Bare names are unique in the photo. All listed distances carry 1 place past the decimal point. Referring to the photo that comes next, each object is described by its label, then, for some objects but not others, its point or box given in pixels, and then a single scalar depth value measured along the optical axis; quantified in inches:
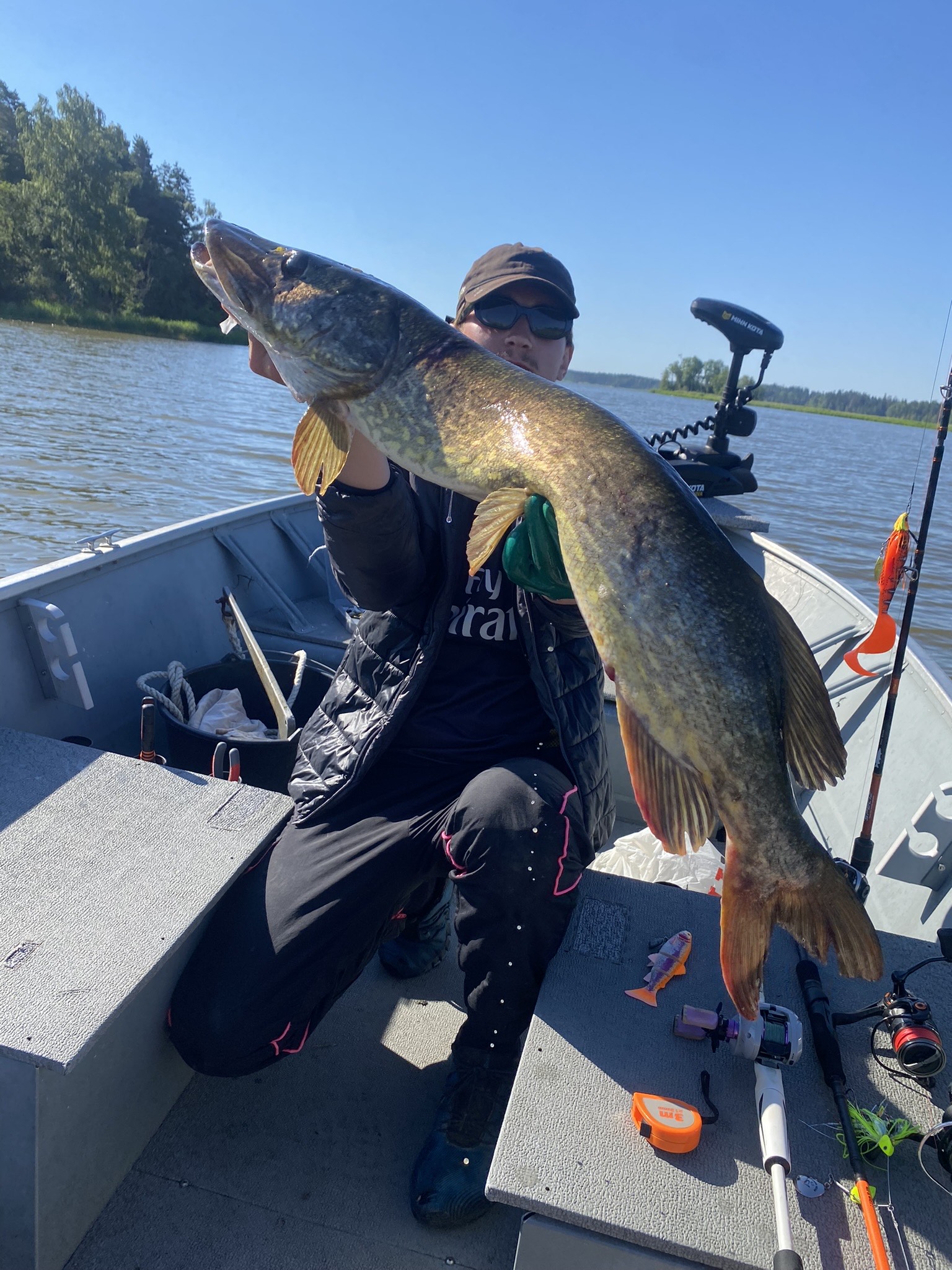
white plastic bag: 119.3
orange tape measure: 63.7
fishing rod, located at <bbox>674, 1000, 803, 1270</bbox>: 61.4
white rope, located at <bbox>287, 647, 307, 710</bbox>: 139.5
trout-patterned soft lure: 79.4
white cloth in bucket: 134.6
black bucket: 125.0
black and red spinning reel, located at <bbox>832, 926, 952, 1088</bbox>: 70.2
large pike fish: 63.6
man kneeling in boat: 79.5
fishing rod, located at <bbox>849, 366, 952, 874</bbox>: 98.1
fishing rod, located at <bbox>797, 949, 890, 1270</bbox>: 57.0
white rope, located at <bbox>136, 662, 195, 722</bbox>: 130.3
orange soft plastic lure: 101.7
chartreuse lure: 65.3
